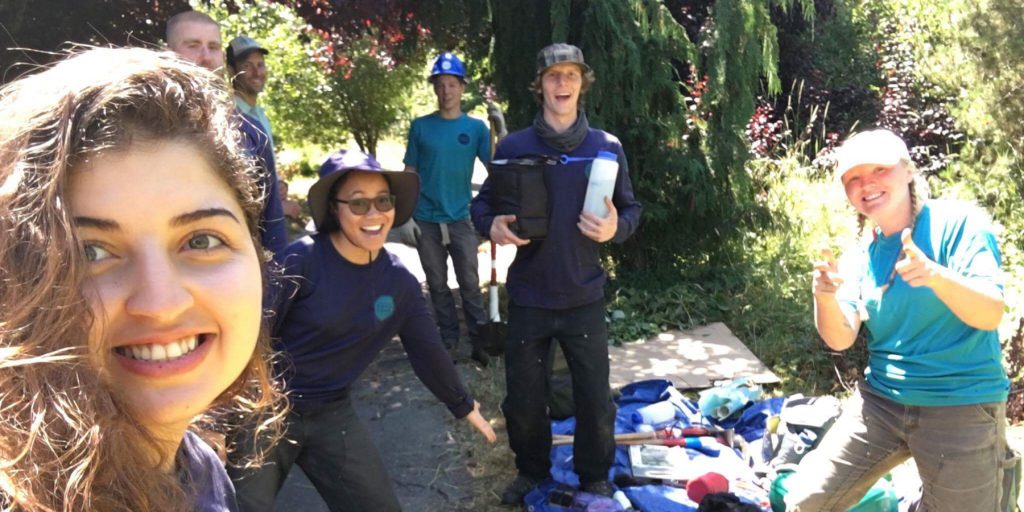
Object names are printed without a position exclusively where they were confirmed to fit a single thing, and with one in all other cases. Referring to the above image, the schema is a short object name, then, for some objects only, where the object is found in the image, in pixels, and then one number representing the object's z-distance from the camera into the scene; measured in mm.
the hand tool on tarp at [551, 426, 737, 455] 4867
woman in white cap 2953
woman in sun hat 3105
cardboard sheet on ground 5883
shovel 6230
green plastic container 3859
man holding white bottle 4117
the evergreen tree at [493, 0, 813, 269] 6492
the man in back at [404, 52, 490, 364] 6117
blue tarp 4332
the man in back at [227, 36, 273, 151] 4590
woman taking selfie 941
